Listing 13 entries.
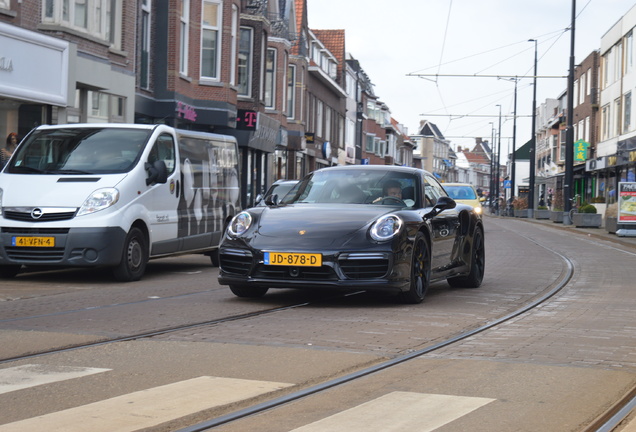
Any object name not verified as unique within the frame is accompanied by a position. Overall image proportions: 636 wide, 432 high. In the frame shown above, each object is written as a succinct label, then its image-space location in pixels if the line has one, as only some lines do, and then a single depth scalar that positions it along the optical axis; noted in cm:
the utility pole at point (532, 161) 5822
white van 1148
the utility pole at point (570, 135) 4041
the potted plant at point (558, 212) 4651
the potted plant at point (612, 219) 3204
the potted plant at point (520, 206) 6456
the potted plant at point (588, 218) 3806
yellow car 3020
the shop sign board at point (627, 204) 3016
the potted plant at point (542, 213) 5630
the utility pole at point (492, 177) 9164
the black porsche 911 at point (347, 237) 913
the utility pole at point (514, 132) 7069
